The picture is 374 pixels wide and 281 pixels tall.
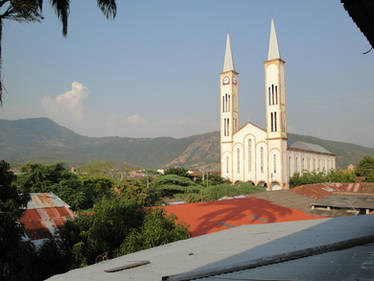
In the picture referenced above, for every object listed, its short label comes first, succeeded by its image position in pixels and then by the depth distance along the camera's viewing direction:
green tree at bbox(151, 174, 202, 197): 50.19
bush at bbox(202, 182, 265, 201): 43.75
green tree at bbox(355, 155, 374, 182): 57.78
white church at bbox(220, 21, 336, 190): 57.56
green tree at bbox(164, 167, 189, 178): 55.59
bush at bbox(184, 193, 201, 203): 40.12
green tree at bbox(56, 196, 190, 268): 13.70
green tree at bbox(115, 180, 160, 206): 30.69
